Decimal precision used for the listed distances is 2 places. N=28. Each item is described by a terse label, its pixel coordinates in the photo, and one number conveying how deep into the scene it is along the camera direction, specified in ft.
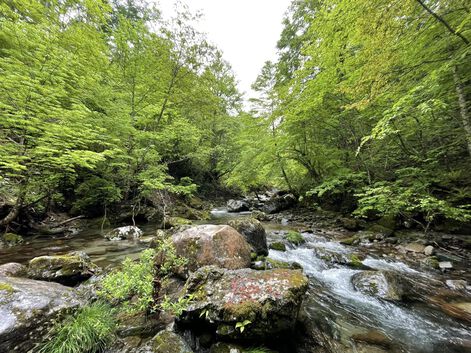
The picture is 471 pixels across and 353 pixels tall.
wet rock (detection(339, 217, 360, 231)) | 30.37
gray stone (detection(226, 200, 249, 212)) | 53.88
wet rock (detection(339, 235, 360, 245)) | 24.71
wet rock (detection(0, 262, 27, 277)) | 11.97
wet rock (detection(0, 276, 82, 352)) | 7.13
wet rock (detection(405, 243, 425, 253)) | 20.63
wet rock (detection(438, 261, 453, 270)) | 17.04
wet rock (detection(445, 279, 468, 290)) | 14.26
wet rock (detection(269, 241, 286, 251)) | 21.87
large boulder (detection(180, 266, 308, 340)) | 8.09
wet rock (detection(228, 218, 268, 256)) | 19.62
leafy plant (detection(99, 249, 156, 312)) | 8.45
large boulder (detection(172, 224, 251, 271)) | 13.60
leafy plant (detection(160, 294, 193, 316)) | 8.32
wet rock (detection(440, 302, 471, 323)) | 11.32
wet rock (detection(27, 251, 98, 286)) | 12.56
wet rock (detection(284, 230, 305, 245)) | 24.09
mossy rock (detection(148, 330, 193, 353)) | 7.86
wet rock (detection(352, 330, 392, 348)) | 9.40
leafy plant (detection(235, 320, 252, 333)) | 7.72
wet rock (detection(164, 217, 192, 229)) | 30.94
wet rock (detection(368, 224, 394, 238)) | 25.74
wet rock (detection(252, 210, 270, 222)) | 41.81
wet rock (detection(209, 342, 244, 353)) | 7.69
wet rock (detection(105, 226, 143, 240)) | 25.04
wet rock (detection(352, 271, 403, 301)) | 13.35
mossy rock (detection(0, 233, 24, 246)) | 20.49
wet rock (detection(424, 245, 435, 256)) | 19.73
